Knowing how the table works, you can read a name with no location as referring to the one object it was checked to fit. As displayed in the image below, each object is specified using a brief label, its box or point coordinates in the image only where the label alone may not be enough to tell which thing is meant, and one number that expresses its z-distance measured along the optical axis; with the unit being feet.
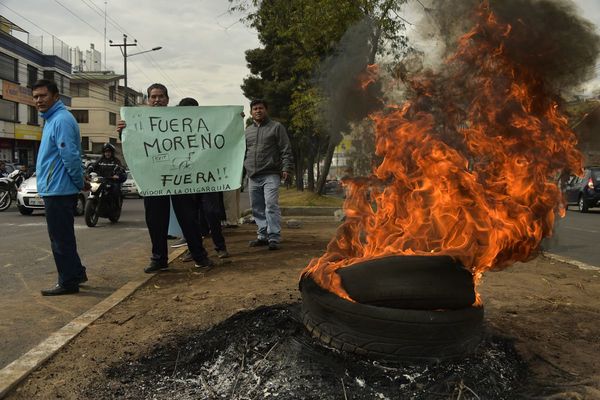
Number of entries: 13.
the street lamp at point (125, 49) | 137.77
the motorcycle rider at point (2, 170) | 62.10
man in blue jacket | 16.61
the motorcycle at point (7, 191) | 54.65
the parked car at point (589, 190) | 62.64
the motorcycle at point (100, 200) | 39.45
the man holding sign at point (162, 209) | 20.26
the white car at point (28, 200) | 48.52
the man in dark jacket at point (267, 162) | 25.44
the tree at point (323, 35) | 18.84
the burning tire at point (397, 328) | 9.57
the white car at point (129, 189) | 99.30
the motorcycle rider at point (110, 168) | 40.27
